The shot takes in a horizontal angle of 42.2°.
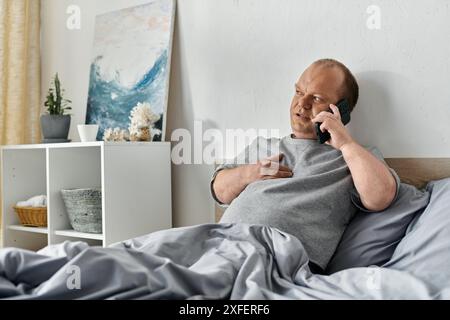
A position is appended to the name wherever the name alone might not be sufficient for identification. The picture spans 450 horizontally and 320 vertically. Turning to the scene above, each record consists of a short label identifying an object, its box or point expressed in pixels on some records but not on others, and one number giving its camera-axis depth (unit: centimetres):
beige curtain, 300
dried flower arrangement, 241
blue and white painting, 254
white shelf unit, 230
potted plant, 268
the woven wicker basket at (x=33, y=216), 265
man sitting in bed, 165
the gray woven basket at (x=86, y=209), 238
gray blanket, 113
